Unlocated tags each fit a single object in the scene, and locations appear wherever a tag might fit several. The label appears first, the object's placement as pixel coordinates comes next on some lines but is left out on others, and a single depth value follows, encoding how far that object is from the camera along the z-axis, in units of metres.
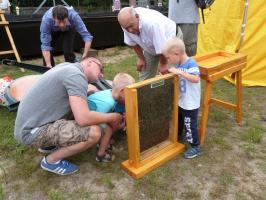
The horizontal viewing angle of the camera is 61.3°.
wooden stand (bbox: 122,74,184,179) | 1.82
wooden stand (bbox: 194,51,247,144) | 2.17
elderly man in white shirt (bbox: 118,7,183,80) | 2.16
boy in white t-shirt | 1.97
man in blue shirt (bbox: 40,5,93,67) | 3.00
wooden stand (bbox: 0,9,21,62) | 4.53
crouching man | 1.78
